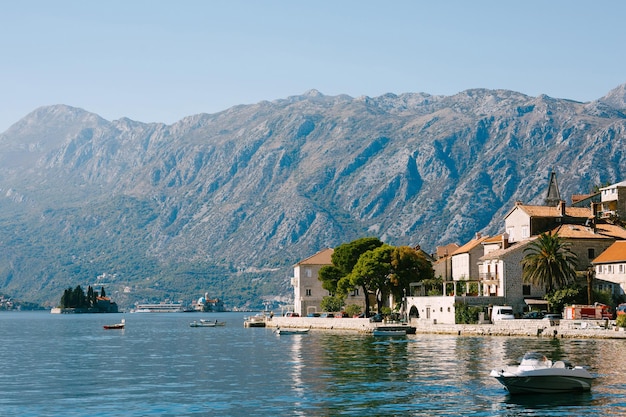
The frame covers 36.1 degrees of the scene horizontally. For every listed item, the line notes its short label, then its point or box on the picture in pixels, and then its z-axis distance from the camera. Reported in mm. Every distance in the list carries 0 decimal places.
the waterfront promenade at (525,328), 107812
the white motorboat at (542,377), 60969
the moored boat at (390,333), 125925
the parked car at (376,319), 144700
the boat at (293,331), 146000
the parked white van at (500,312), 123675
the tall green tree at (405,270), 153375
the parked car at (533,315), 124638
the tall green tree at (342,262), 168625
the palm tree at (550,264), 126438
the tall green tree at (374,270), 153125
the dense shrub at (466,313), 128250
